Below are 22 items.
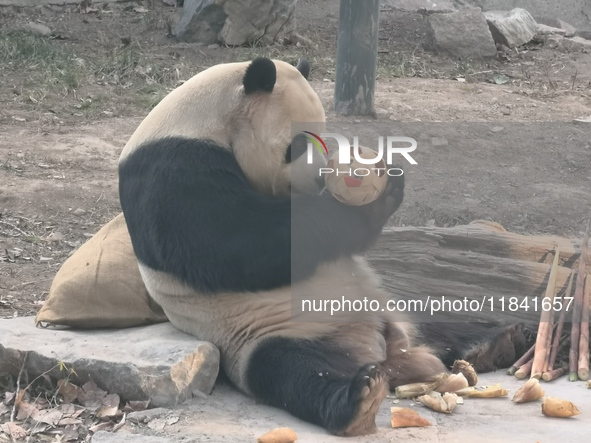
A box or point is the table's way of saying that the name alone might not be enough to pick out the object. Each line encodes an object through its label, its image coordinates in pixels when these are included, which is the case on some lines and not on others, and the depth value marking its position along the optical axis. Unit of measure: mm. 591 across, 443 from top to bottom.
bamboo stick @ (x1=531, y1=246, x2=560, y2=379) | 3799
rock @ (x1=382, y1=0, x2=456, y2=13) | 11719
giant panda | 3436
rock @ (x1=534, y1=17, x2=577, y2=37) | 11664
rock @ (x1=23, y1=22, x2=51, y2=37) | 9602
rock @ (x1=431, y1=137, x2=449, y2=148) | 7016
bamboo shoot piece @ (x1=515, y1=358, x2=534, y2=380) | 3834
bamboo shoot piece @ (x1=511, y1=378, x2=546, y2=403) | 3443
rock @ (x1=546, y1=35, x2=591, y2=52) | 10711
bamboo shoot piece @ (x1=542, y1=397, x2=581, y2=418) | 3244
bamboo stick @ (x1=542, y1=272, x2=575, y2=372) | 3855
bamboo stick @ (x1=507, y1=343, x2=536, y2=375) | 3908
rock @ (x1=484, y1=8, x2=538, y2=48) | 10391
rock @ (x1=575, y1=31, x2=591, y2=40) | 11758
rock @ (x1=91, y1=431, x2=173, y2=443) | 3023
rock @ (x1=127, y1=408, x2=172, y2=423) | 3268
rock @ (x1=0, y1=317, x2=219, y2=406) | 3391
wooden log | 4387
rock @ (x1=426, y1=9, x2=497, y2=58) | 10016
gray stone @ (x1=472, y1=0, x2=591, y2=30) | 12258
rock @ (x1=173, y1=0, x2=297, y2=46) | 9633
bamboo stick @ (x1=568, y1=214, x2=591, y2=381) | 3797
